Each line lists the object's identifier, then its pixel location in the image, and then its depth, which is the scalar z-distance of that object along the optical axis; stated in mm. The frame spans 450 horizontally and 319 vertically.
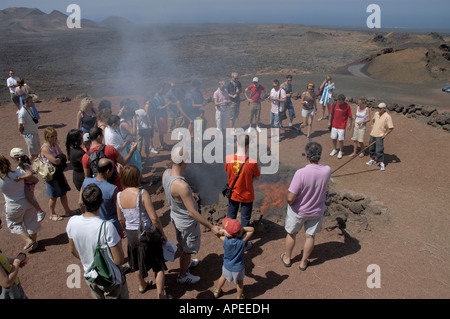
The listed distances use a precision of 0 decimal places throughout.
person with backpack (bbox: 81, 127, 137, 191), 4459
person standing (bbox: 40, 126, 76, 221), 5051
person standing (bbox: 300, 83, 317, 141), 8977
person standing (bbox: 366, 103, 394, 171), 6969
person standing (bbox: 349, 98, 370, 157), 7543
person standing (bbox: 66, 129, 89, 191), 4941
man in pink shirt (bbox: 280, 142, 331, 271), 3867
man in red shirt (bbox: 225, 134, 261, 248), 4219
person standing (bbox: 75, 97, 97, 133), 6383
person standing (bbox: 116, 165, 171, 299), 3426
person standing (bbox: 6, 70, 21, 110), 11930
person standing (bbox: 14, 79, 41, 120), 9909
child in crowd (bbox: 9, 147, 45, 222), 4336
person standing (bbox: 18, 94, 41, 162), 6816
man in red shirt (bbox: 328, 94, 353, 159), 7551
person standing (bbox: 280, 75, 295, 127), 9459
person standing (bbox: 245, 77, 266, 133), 9148
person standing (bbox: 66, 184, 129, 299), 2885
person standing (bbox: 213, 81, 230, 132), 8719
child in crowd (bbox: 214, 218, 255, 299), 3467
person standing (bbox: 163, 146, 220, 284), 3523
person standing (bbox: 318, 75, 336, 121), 9922
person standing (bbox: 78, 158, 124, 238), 3793
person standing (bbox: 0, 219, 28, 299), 2738
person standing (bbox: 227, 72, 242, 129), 9289
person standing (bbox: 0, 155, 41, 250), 4246
